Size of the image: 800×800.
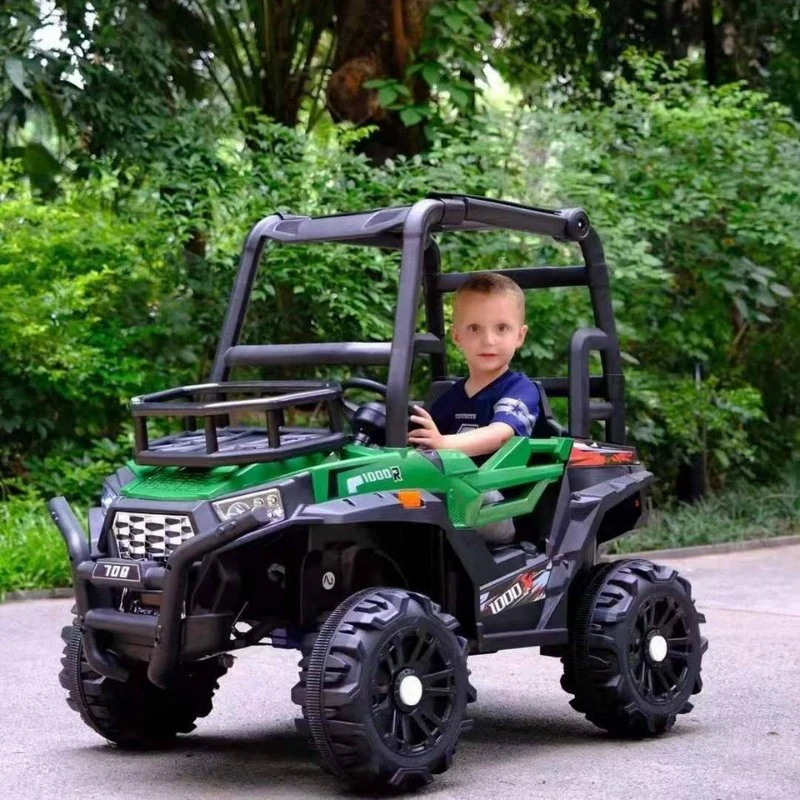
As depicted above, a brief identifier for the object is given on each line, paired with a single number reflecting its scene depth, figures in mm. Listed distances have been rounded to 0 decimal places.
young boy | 5750
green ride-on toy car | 4938
